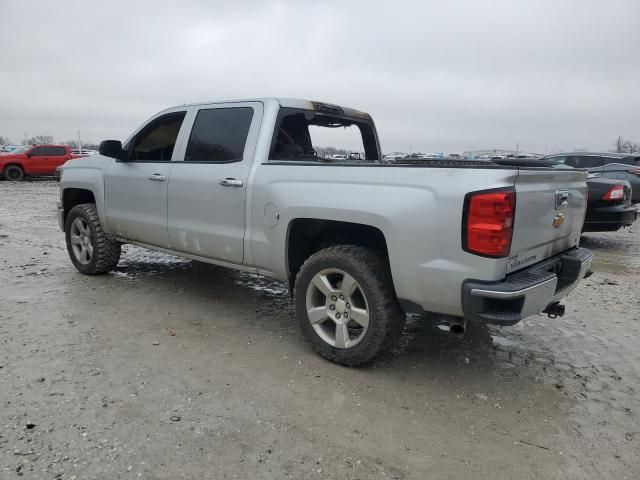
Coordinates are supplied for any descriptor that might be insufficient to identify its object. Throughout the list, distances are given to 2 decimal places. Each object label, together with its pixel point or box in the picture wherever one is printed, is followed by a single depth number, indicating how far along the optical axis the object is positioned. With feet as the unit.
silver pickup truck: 9.29
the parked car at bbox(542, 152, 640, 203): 34.81
